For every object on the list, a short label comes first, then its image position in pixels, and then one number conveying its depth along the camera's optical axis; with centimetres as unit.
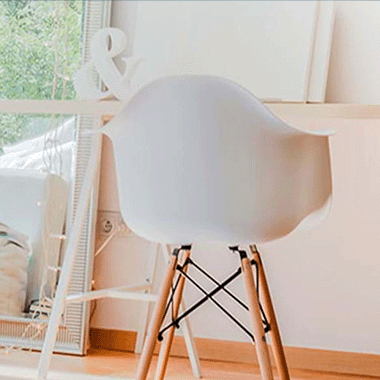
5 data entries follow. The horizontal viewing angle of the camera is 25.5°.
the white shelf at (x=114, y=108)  201
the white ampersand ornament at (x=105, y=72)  256
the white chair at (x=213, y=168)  177
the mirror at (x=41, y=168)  291
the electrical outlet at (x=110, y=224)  295
